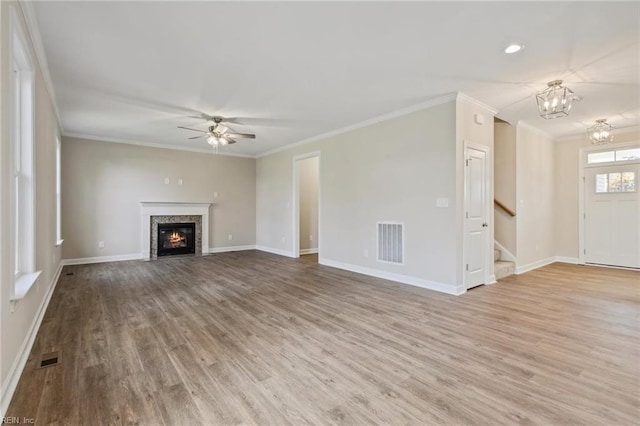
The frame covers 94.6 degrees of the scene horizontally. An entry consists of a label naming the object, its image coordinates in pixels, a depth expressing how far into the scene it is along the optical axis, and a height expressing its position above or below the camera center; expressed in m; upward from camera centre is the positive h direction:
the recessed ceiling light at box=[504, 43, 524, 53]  2.72 +1.54
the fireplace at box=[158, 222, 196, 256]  7.11 -0.62
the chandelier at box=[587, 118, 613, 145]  4.89 +1.38
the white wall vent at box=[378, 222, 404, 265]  4.69 -0.49
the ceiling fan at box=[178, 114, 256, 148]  4.86 +1.37
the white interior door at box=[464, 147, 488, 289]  4.20 -0.08
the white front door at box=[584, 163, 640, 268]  5.60 -0.07
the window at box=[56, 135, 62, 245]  5.11 +0.35
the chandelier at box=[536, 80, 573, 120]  3.55 +1.45
